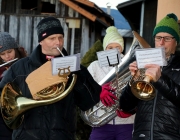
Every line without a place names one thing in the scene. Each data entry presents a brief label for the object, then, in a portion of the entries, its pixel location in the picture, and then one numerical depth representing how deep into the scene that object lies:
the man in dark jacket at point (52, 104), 4.06
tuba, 4.61
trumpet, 3.72
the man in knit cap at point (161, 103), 3.71
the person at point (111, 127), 5.27
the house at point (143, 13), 11.42
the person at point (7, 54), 5.00
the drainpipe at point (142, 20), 11.68
